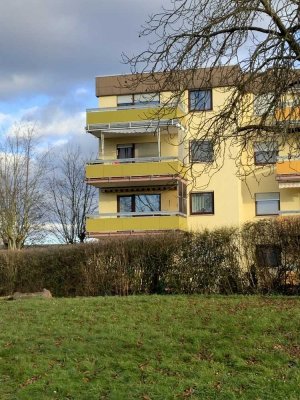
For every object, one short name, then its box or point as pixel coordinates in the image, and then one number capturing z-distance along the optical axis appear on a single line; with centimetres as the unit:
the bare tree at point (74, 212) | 5212
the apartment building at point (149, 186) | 3044
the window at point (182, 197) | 3167
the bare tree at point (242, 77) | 862
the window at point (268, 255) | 1673
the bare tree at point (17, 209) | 4041
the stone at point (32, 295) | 1772
